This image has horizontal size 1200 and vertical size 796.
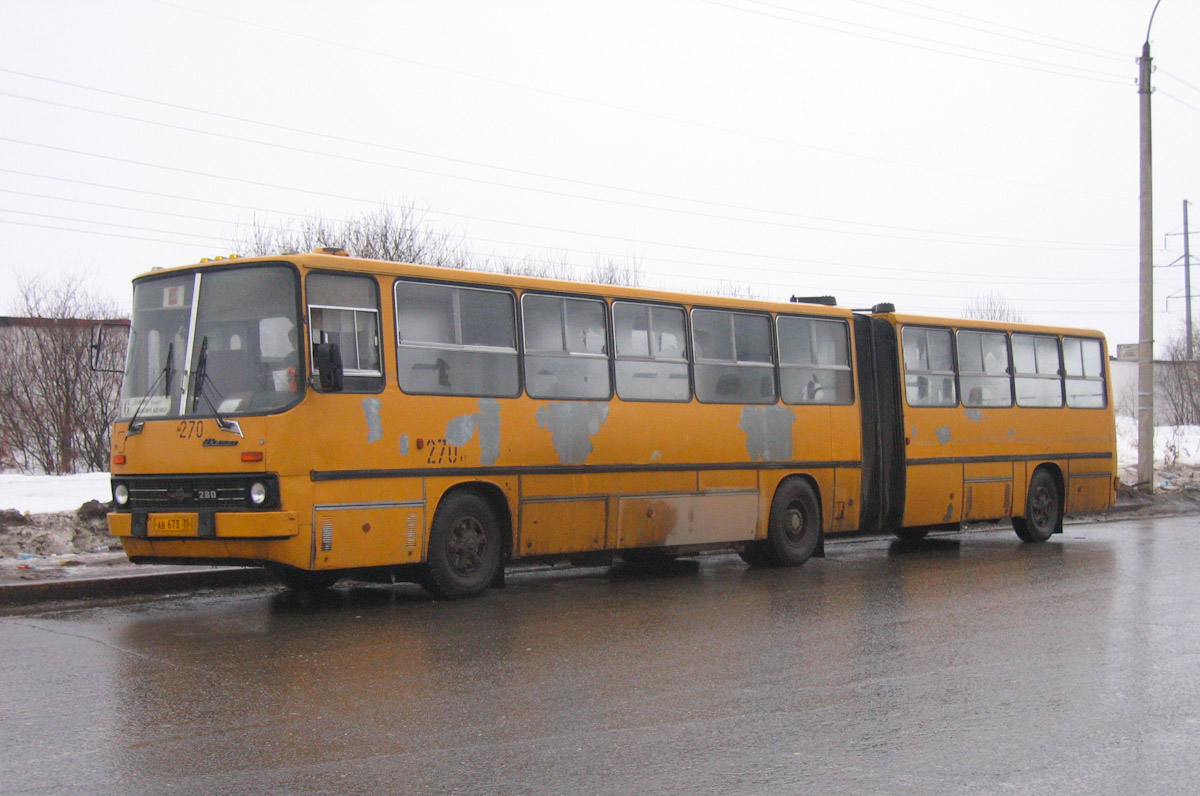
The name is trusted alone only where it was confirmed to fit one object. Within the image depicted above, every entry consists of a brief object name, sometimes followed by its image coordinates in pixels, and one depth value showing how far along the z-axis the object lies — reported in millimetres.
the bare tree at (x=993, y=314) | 57062
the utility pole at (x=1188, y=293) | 62594
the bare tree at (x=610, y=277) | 41062
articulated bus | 10820
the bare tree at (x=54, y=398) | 27562
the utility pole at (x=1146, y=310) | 24969
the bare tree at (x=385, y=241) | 36844
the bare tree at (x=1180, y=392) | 52031
